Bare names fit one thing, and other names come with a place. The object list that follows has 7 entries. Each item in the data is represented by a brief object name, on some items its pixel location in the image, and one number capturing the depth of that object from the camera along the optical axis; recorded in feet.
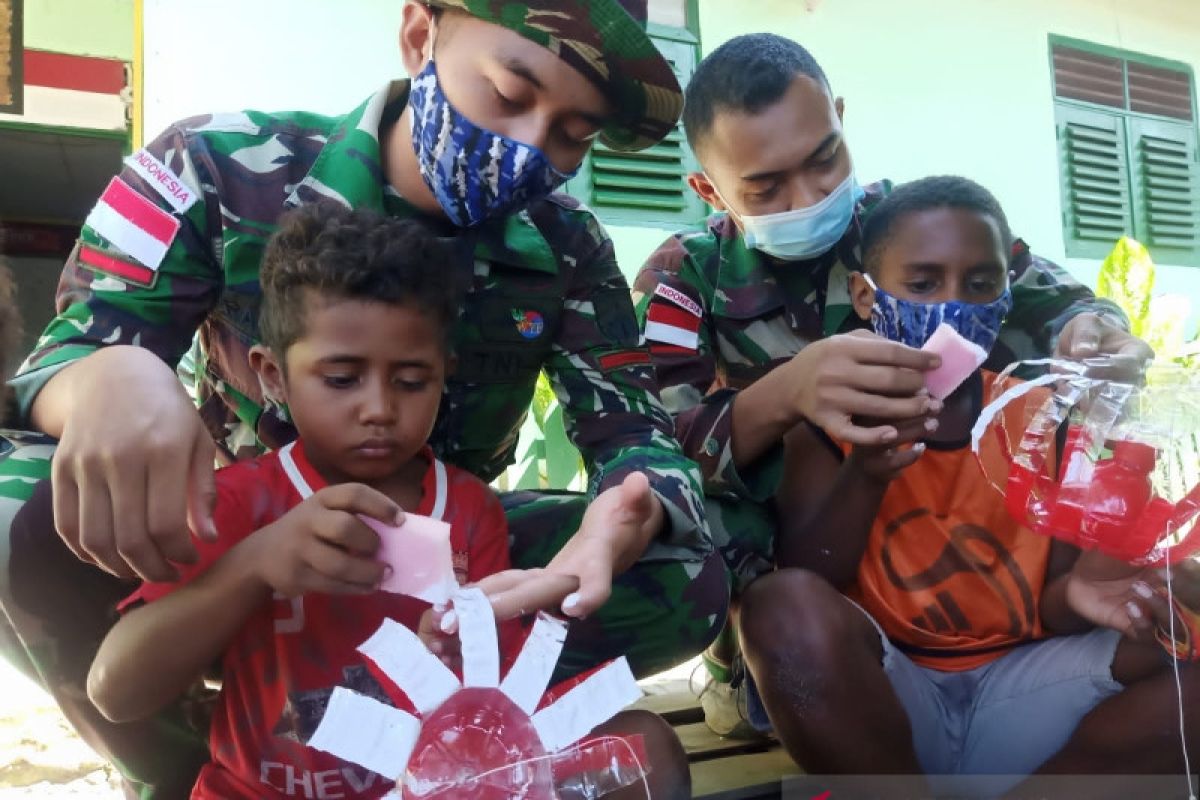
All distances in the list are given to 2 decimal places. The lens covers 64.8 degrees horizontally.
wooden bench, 4.40
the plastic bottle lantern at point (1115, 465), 3.84
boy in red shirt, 3.11
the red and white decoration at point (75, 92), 13.80
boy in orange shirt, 4.25
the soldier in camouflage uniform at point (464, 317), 3.81
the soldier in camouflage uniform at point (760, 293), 5.34
